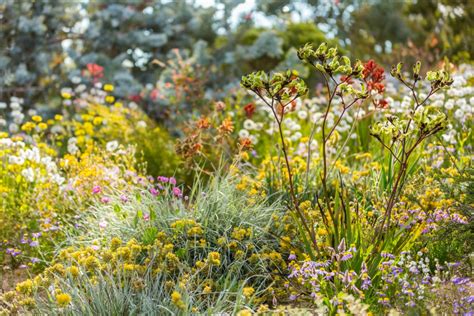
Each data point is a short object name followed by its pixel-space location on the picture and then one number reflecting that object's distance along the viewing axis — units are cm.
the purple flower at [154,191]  468
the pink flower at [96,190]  490
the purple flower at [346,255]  335
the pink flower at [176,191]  460
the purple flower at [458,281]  321
